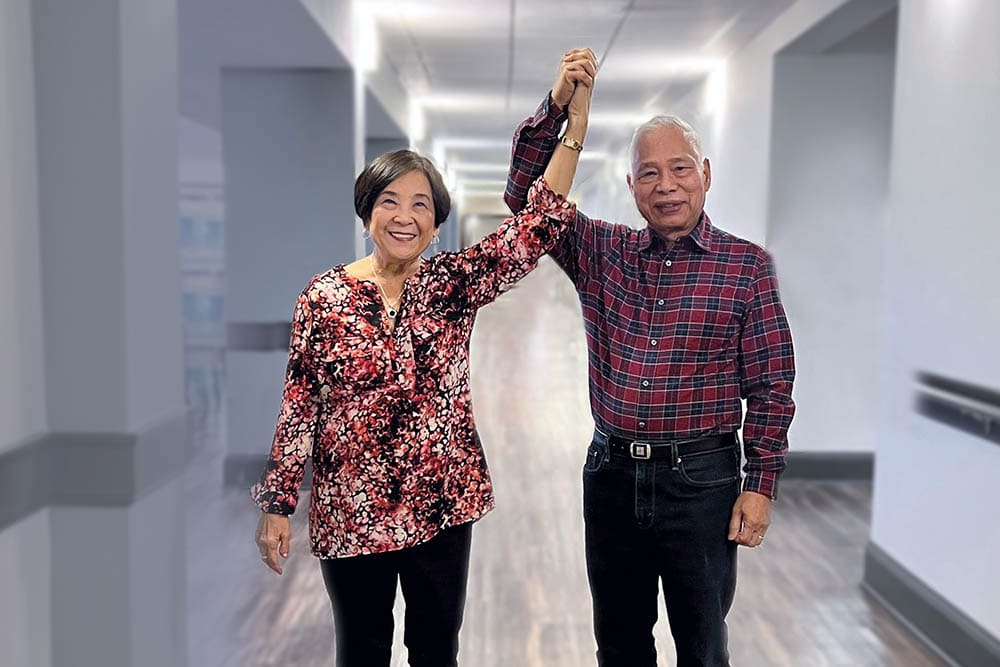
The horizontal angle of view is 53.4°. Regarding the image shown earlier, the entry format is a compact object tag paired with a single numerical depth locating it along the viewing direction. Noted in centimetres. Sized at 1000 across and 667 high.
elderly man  152
